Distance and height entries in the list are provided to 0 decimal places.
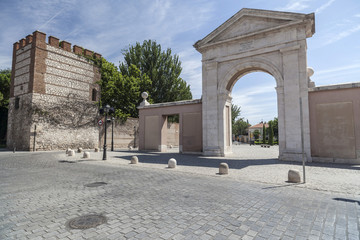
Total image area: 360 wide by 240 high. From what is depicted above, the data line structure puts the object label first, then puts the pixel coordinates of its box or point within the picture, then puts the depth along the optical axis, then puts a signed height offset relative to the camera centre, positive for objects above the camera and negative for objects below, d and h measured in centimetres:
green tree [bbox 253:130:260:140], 6989 +84
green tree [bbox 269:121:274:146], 3644 -10
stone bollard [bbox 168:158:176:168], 986 -130
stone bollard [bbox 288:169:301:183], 667 -131
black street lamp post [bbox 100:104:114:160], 1374 +186
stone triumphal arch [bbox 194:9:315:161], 1270 +512
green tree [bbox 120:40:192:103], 3344 +1121
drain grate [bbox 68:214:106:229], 331 -146
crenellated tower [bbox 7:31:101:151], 2103 +436
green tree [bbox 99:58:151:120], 2858 +695
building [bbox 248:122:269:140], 9096 +436
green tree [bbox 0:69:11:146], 3006 +499
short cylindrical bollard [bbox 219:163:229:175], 815 -131
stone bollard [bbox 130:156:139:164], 1127 -132
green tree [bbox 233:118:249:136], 6696 +351
